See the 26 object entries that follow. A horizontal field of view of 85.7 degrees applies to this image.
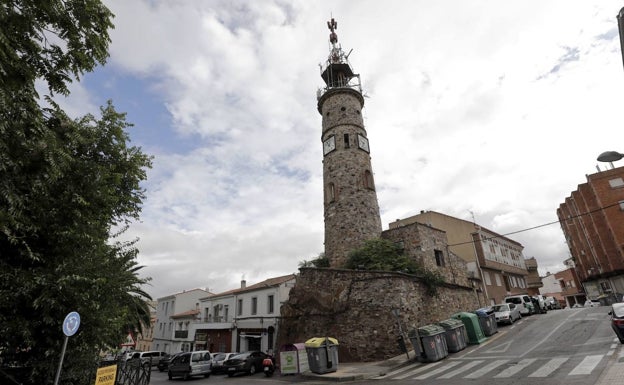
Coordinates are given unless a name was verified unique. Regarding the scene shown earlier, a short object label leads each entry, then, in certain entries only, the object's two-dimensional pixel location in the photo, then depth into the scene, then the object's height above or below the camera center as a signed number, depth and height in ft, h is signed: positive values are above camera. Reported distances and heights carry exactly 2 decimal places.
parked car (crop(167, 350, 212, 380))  61.98 -5.72
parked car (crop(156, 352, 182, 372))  83.16 -6.95
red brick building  122.52 +28.60
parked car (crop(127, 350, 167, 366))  92.82 -5.41
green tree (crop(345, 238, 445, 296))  66.59 +11.45
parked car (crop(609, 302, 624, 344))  39.91 -1.26
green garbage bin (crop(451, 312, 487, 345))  58.13 -1.81
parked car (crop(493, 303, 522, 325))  72.95 +0.34
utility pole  21.79 +17.38
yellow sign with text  26.25 -2.84
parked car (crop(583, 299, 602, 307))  115.20 +2.30
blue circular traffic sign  23.17 +1.04
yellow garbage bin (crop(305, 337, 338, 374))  47.93 -4.12
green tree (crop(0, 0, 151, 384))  20.90 +9.23
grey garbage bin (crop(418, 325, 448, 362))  48.91 -3.49
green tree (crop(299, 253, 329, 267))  78.33 +13.72
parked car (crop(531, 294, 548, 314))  90.41 +2.27
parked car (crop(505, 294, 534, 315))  84.14 +2.58
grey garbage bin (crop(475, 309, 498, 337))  62.34 -1.21
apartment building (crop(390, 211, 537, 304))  102.53 +19.84
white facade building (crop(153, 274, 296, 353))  90.48 +2.77
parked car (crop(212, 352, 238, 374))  67.19 -5.69
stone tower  77.36 +35.15
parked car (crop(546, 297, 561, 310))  106.38 +2.77
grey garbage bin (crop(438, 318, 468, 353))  53.78 -2.59
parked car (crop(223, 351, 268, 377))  60.34 -5.77
